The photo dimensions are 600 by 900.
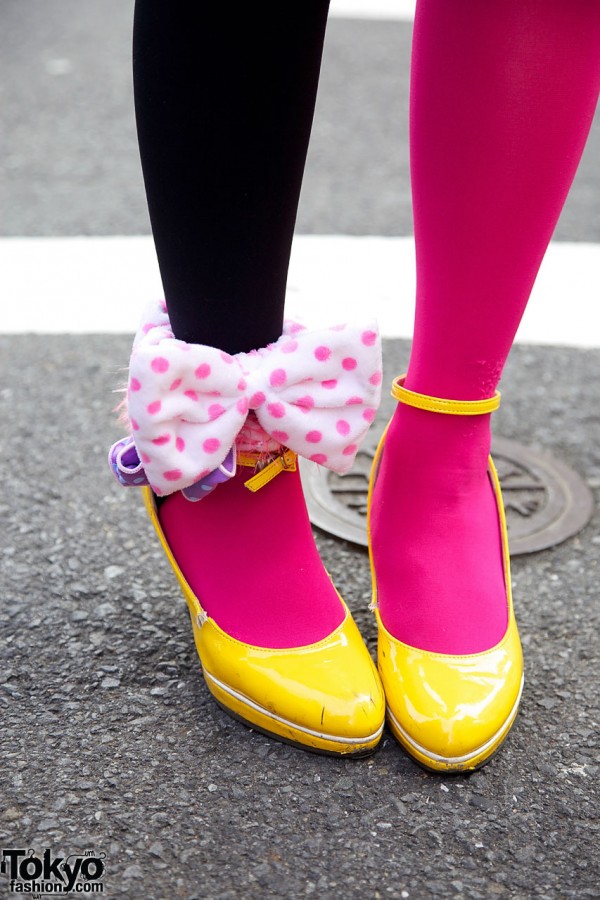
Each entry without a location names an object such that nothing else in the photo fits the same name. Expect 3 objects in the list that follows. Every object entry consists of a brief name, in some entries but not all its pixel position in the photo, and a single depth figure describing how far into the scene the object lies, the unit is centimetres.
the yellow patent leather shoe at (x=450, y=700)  129
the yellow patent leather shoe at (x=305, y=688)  129
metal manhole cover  152
